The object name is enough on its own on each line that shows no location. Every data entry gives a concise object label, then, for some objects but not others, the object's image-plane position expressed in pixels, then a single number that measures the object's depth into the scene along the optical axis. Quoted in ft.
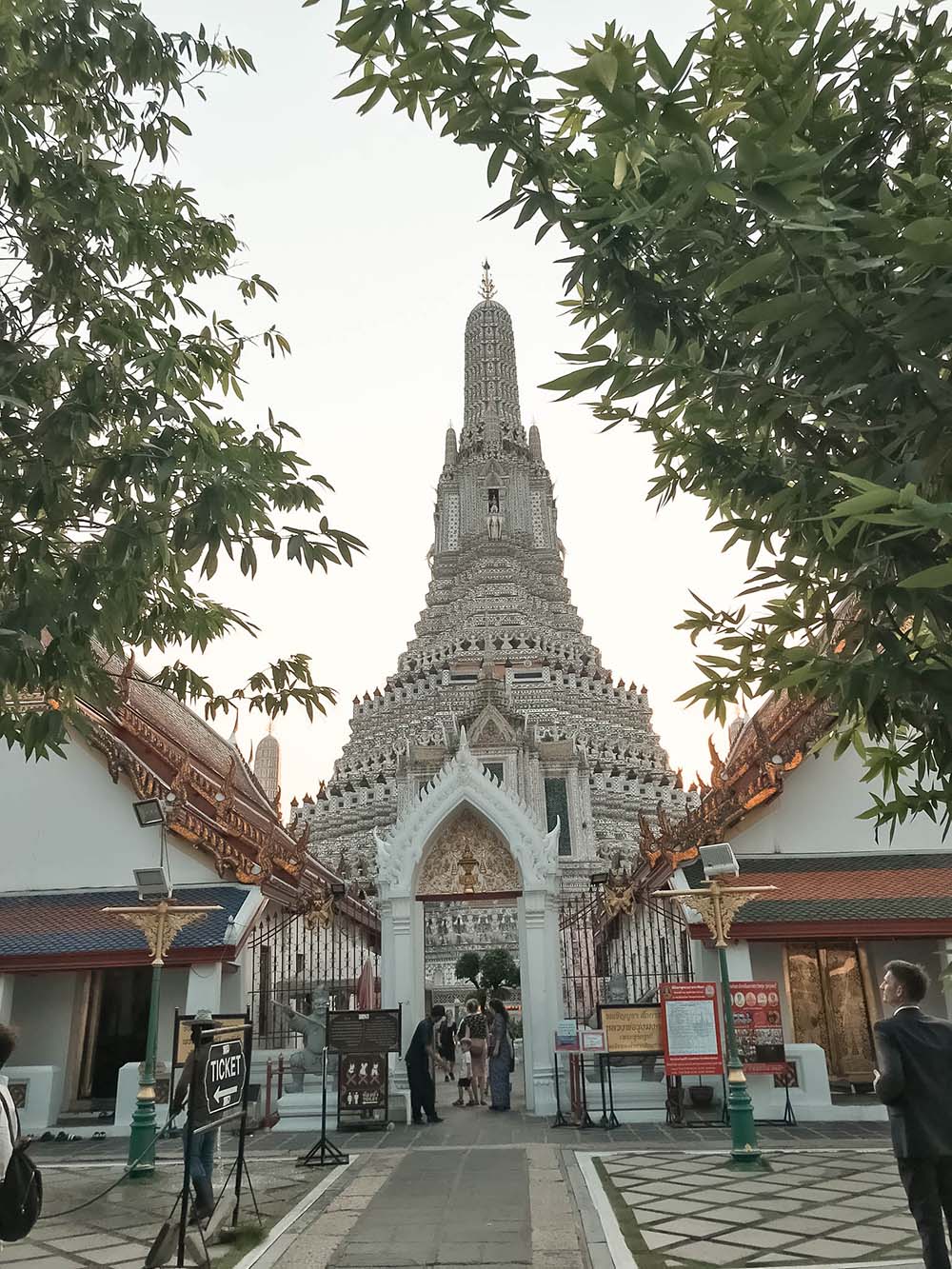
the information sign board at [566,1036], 36.47
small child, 45.22
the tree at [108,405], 16.61
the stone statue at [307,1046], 39.60
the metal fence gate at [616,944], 43.50
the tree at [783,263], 9.40
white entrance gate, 38.27
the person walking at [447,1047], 60.23
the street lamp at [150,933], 28.17
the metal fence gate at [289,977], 47.67
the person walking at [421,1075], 36.88
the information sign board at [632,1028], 35.32
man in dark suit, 14.28
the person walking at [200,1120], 17.94
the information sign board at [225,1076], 18.72
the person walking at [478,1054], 44.96
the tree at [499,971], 91.04
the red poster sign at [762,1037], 35.47
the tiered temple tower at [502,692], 120.57
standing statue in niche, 170.73
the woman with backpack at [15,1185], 12.64
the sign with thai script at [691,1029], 33.81
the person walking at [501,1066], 39.55
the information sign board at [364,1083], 35.27
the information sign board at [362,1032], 35.22
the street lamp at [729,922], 26.94
